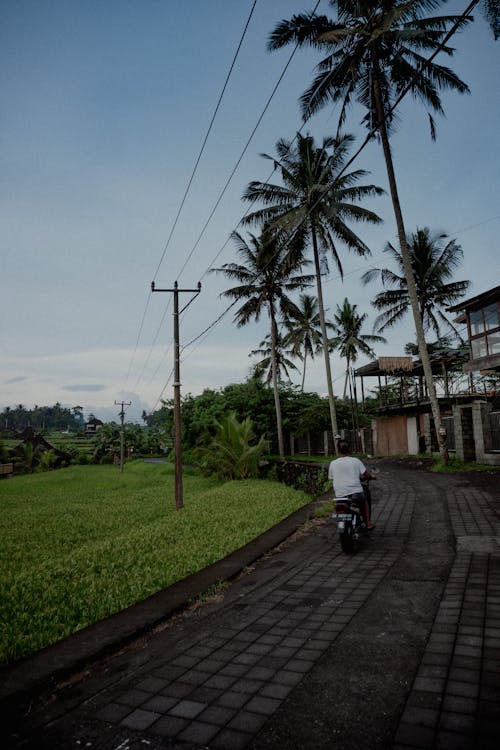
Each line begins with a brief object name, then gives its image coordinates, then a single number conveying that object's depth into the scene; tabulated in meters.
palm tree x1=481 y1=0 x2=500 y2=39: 7.05
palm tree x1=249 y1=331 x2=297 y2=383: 31.91
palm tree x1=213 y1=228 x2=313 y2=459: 24.86
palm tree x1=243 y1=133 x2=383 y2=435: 19.20
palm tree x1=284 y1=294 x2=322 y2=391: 32.16
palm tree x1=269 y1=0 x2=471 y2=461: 13.68
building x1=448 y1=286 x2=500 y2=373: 18.92
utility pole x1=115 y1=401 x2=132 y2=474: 39.99
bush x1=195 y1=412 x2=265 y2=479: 16.84
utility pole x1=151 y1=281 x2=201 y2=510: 13.27
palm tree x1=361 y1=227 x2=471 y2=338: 24.69
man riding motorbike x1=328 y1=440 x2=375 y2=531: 6.40
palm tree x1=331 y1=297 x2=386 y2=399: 36.00
